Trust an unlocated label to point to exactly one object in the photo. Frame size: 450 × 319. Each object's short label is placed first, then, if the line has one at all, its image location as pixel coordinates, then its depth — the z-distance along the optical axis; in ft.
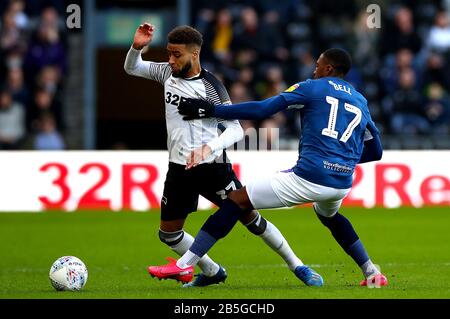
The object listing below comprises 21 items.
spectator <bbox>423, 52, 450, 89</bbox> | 65.98
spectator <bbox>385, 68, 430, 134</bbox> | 64.03
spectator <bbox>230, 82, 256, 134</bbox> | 61.98
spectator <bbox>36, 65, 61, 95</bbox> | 64.39
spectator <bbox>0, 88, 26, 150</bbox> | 63.21
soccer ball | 29.27
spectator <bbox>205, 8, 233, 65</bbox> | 65.82
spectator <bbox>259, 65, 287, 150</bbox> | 61.51
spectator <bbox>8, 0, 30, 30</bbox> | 65.72
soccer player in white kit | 29.76
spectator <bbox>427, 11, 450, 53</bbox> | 67.87
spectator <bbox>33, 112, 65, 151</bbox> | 62.39
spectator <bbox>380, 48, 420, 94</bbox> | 65.77
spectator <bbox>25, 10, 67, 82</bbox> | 65.00
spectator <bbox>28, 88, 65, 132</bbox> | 63.10
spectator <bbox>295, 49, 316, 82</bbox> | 64.80
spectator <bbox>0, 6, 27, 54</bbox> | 65.26
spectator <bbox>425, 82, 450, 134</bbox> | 64.08
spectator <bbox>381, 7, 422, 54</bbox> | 66.95
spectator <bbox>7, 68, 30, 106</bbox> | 63.72
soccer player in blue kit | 28.25
